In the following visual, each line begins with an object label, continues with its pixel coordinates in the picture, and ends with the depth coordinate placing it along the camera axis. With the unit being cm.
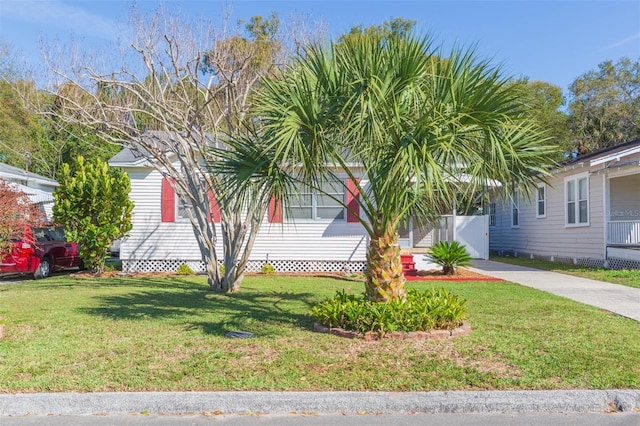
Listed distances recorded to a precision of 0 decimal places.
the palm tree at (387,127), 634
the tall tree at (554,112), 3278
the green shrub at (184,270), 1559
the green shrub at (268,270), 1558
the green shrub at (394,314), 686
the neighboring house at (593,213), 1595
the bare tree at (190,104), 1129
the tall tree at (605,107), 3300
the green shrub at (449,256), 1461
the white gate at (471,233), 1981
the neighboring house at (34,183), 2208
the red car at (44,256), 1470
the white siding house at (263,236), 1599
